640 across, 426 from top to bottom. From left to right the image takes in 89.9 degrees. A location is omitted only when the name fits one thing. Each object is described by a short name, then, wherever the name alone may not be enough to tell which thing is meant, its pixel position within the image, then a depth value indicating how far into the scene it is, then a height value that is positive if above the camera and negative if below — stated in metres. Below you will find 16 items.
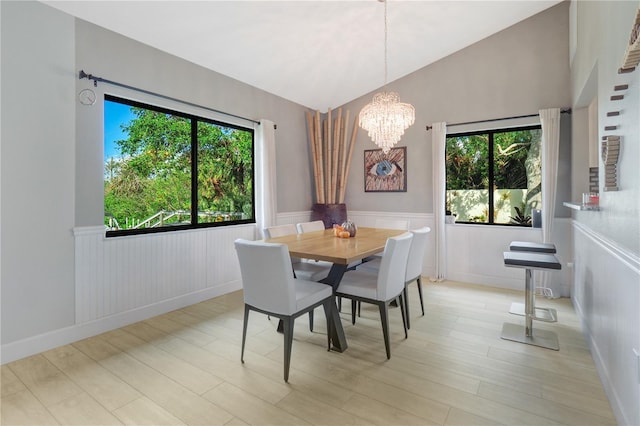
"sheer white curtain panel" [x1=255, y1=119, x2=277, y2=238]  4.23 +0.41
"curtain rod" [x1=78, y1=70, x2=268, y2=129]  2.66 +1.10
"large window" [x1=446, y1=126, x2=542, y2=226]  4.01 +0.43
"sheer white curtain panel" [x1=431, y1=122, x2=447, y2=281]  4.34 +0.22
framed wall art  4.80 +0.58
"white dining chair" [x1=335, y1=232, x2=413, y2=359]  2.29 -0.58
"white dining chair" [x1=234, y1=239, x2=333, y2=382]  2.01 -0.53
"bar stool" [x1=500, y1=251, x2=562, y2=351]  2.49 -0.82
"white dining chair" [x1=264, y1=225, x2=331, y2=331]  2.94 -0.58
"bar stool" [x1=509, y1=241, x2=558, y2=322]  3.03 -1.02
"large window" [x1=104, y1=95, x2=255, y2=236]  3.01 +0.40
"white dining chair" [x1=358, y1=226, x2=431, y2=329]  2.73 -0.44
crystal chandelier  3.17 +0.89
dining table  2.23 -0.32
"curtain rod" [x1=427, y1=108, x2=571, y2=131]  3.65 +1.13
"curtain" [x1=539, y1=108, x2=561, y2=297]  3.64 +0.42
